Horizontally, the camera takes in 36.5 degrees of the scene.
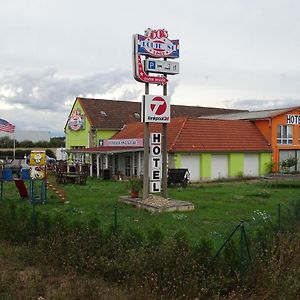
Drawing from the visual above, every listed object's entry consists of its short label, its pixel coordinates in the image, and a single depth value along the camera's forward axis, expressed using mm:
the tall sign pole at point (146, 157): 17250
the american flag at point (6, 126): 21438
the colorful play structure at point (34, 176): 19250
